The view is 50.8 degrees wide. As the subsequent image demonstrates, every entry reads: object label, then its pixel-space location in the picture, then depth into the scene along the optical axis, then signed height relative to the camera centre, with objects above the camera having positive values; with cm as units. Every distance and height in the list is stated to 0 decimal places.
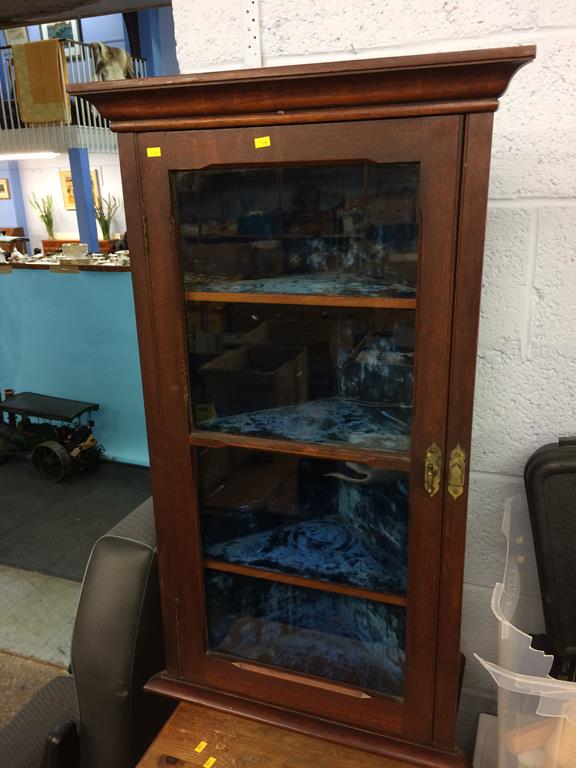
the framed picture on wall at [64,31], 791 +222
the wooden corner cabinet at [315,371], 82 -28
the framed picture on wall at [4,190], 966 +24
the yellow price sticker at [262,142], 87 +8
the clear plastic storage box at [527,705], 94 -79
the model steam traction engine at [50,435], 348 -133
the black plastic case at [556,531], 109 -60
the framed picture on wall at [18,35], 633 +170
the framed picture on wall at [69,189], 880 +21
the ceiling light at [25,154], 579 +47
